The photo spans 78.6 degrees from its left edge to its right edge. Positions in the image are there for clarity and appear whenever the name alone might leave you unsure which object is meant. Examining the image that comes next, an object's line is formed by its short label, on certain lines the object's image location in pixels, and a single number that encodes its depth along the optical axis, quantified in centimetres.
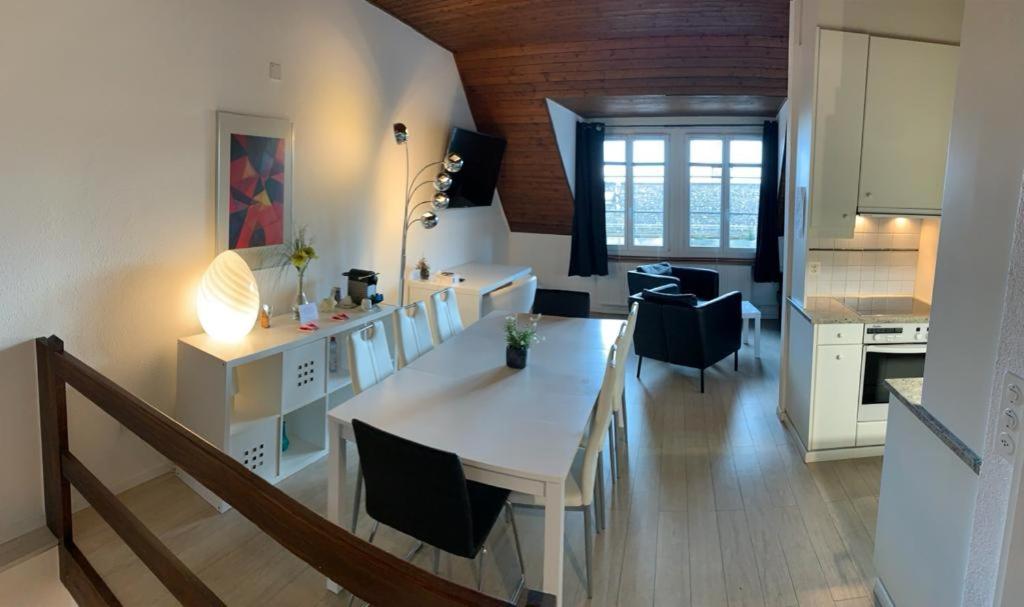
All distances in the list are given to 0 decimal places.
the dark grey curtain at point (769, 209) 699
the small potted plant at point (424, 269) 560
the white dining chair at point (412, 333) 337
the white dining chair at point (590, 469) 248
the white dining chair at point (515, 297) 565
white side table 584
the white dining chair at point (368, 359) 284
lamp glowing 321
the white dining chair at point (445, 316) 387
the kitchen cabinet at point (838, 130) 354
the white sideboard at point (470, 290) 546
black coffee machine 428
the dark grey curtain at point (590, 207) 725
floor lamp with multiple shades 474
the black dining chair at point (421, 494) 206
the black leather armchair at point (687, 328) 496
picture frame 349
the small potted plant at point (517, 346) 311
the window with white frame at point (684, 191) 739
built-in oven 360
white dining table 214
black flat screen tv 602
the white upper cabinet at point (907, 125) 351
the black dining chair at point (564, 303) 469
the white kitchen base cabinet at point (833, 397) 361
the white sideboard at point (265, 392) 314
